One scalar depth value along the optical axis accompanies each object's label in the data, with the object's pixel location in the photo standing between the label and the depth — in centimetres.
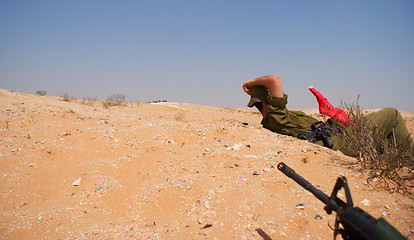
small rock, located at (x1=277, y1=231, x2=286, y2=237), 174
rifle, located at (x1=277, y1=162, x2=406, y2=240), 94
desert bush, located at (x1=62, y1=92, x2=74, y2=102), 1072
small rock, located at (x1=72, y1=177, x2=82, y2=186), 250
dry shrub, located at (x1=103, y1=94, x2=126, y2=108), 1148
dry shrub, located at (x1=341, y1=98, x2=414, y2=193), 240
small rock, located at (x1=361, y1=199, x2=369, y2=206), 210
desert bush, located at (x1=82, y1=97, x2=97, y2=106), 1090
